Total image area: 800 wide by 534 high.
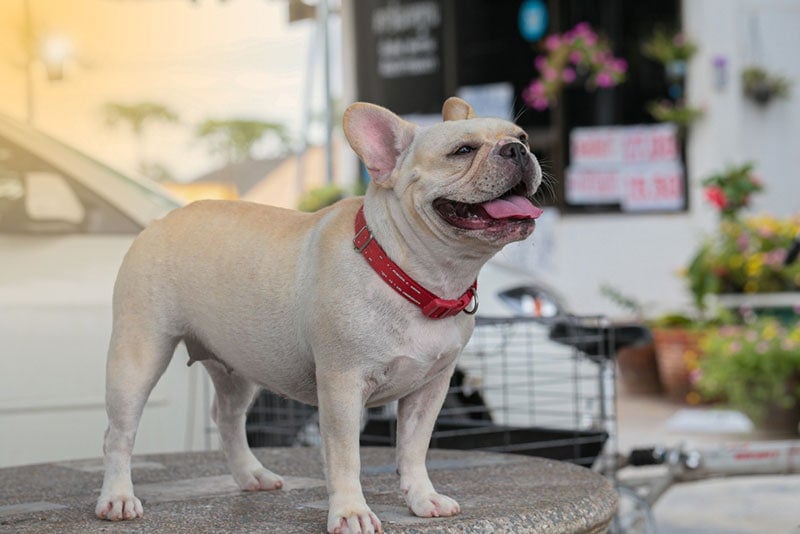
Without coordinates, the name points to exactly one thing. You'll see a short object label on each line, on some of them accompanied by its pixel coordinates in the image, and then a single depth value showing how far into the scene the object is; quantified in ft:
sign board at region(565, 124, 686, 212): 31.99
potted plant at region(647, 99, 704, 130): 31.00
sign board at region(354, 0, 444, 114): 36.06
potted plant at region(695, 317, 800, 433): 21.21
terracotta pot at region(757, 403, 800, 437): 21.39
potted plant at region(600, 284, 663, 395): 27.96
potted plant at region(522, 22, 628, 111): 32.07
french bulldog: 5.79
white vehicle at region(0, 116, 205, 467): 10.42
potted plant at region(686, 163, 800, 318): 25.98
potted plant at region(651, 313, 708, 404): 25.95
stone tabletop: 6.05
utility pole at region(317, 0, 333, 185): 20.54
